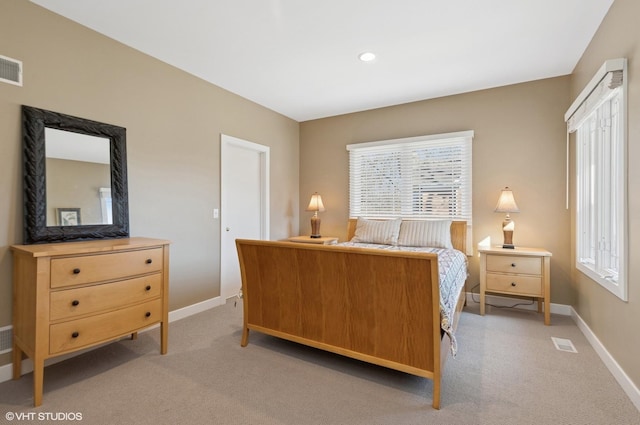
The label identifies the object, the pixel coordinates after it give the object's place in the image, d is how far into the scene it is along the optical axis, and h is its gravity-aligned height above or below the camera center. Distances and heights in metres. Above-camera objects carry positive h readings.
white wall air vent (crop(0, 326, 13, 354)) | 2.04 -0.85
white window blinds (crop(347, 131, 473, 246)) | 3.85 +0.51
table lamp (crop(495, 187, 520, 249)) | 3.34 +0.07
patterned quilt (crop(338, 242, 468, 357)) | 1.80 -0.51
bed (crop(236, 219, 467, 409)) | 1.78 -0.60
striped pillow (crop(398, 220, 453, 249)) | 3.57 -0.23
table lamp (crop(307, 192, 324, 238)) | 4.55 +0.08
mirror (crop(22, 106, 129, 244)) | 2.17 +0.28
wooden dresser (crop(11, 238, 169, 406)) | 1.81 -0.54
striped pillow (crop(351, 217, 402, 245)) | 3.84 -0.22
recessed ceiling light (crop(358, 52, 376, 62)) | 2.90 +1.53
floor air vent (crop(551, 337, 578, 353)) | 2.49 -1.10
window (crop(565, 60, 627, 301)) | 2.01 +0.28
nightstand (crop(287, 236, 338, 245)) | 4.30 -0.36
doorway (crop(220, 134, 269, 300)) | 3.78 +0.21
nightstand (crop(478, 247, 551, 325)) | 3.05 -0.60
